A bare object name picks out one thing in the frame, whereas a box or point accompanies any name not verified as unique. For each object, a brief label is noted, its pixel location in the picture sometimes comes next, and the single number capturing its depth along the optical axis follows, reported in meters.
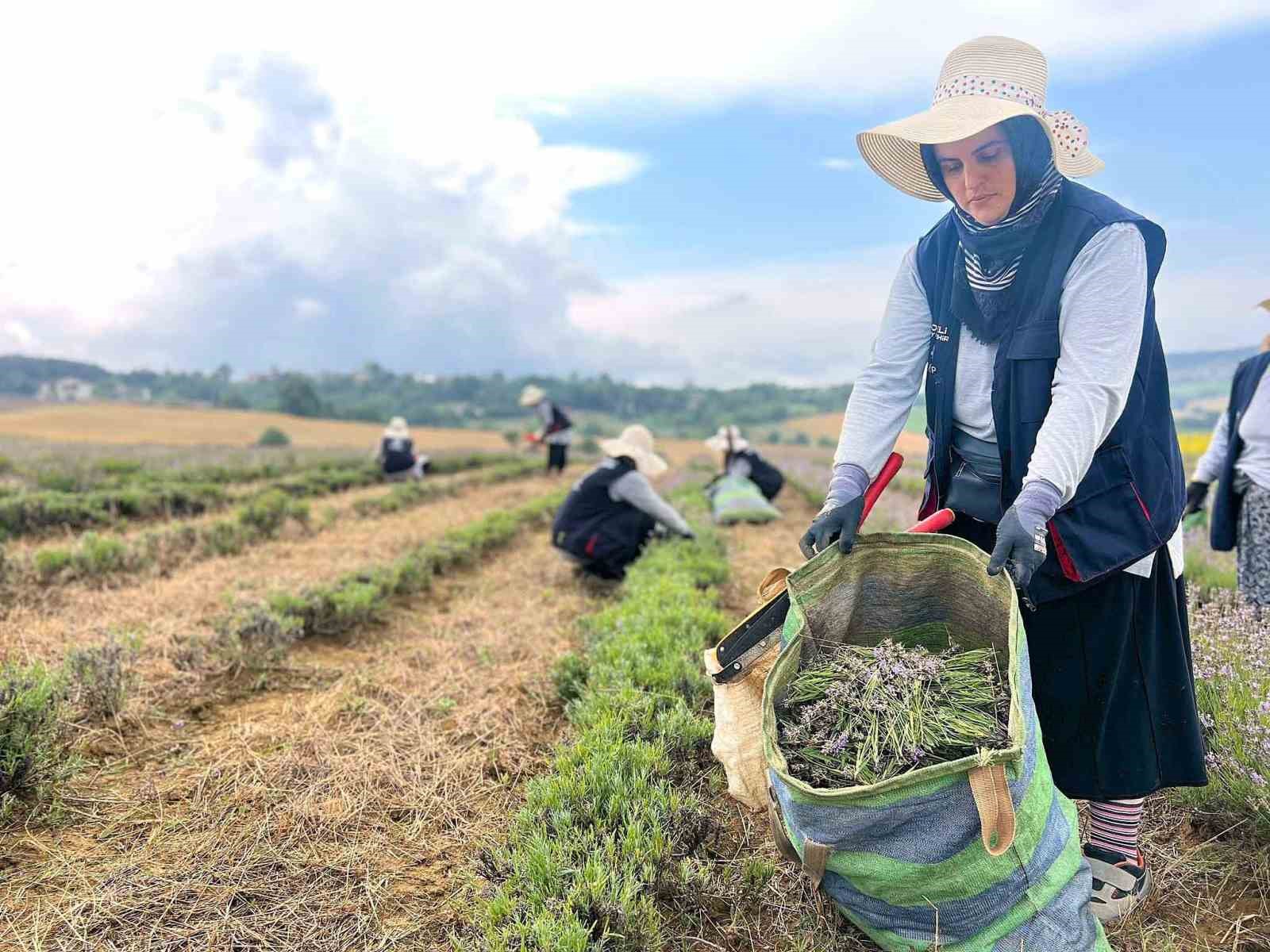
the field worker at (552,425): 16.33
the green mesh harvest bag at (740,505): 10.12
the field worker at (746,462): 11.62
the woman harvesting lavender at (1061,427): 1.81
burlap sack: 2.15
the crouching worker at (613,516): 6.48
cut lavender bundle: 1.77
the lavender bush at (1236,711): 2.48
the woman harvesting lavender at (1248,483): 3.84
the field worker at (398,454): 15.44
